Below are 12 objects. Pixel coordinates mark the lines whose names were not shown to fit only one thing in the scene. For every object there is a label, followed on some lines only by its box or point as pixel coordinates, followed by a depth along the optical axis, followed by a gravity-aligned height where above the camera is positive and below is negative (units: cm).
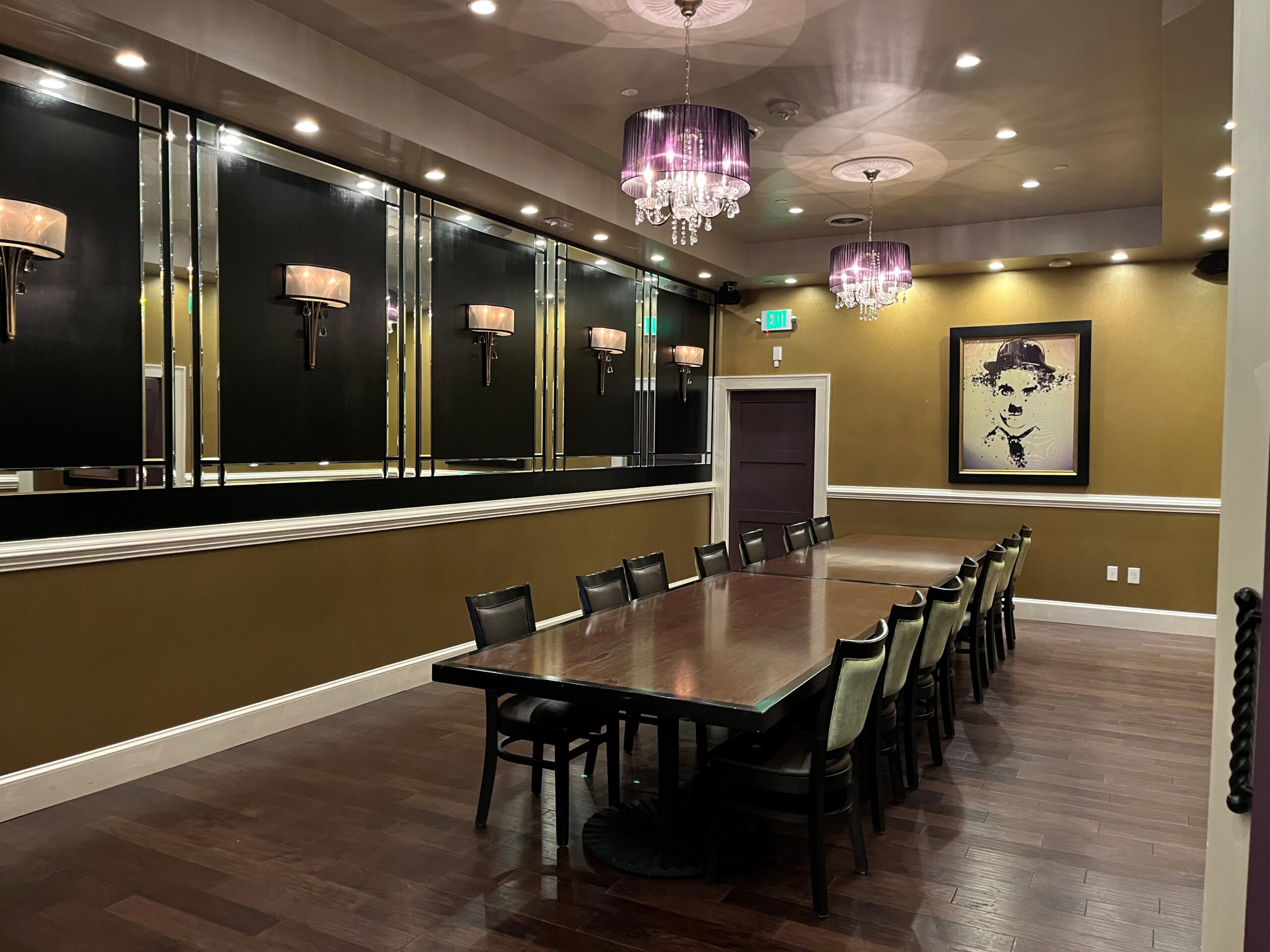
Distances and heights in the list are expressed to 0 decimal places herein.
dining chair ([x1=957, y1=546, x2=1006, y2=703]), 512 -96
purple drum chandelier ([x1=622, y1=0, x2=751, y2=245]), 358 +116
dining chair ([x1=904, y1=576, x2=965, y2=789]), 380 -92
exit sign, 882 +122
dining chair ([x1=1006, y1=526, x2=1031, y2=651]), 632 -107
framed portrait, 754 +35
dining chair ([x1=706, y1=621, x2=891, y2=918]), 283 -107
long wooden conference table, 276 -77
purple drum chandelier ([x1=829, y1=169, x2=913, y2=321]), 586 +114
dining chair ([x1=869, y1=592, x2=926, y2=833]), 329 -98
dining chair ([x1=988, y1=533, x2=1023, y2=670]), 579 -99
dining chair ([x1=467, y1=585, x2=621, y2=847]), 330 -108
